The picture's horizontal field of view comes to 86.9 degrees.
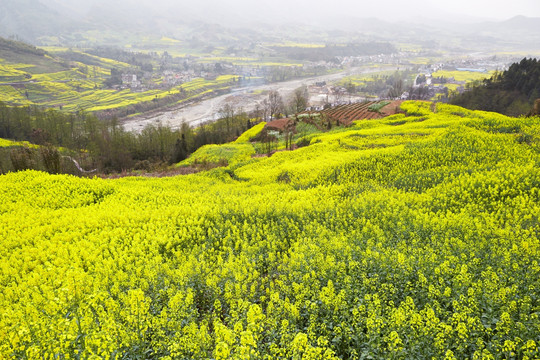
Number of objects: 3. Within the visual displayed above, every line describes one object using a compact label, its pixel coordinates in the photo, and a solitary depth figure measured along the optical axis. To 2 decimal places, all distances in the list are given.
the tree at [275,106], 89.97
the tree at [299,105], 80.76
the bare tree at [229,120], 69.14
